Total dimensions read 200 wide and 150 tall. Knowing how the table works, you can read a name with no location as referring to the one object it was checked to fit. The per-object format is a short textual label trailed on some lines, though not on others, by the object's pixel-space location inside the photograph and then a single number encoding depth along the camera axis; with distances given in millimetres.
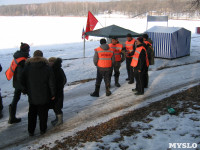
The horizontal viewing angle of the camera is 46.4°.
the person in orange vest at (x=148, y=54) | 7247
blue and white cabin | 14000
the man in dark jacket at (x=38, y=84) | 4211
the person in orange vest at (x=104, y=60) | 6566
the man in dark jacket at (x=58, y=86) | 4672
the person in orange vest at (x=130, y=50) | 8164
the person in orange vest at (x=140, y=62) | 6668
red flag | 11669
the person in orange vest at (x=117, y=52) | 7777
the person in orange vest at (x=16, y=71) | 5023
